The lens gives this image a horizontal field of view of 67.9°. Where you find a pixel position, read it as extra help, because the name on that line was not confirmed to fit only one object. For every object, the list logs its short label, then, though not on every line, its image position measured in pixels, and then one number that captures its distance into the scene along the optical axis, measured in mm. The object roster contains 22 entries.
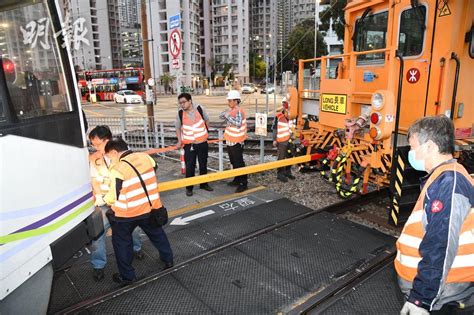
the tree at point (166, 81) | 66188
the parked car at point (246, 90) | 52562
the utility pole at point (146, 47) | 12302
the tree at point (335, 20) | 20233
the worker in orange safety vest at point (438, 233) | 1773
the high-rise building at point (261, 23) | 127688
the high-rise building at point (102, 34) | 84500
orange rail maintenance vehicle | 4789
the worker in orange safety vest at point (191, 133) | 6598
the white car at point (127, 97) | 36906
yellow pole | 4906
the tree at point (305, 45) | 43175
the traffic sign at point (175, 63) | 6491
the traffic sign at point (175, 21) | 6422
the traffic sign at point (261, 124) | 7543
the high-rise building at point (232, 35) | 92375
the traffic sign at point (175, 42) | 6301
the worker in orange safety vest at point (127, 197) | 3395
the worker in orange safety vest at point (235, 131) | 6859
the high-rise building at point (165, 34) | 71812
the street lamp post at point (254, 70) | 98906
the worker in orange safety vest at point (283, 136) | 7512
